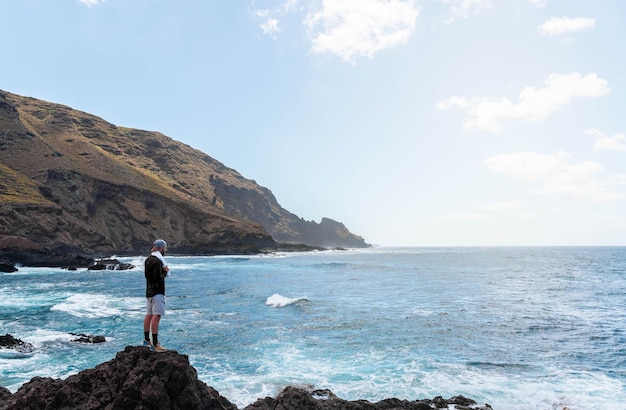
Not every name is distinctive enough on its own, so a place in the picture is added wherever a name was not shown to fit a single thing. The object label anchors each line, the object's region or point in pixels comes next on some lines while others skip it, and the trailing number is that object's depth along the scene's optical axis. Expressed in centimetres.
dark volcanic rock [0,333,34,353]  1791
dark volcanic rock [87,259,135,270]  6494
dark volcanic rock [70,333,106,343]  1948
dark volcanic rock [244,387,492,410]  954
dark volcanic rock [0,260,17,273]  5625
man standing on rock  913
